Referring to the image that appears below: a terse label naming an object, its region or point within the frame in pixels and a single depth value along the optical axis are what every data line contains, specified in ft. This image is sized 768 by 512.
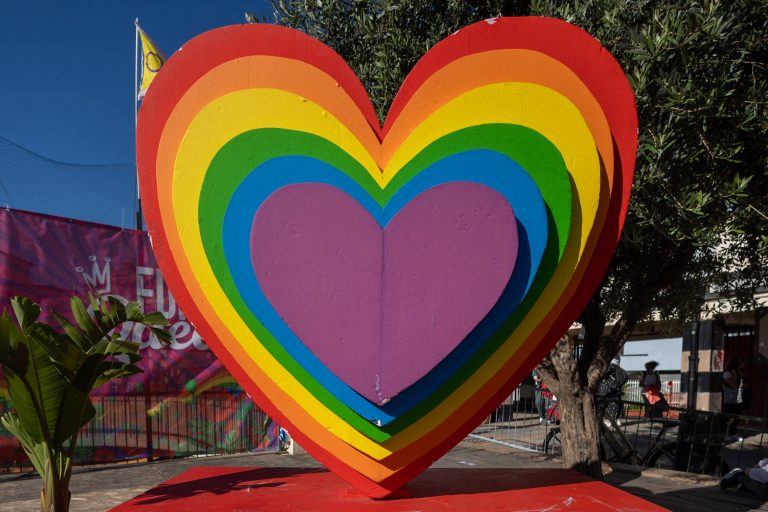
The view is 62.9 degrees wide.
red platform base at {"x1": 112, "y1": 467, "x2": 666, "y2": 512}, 11.92
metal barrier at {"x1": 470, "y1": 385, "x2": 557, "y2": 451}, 39.96
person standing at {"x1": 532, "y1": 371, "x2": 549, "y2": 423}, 50.00
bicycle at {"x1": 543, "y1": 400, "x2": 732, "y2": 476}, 30.58
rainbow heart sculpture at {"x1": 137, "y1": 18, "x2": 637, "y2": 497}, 11.21
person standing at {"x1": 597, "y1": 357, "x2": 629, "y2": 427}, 32.68
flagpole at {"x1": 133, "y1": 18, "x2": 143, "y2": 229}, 33.68
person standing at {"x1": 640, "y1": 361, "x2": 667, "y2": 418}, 39.96
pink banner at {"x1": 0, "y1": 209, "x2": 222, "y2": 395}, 28.50
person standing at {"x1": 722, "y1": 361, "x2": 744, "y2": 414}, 47.32
